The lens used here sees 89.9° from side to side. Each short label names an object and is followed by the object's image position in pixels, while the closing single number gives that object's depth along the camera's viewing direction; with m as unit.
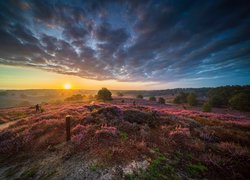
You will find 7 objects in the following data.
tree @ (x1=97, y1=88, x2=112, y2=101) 46.19
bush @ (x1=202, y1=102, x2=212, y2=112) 31.49
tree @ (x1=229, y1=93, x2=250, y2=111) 36.69
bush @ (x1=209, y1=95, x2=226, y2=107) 46.75
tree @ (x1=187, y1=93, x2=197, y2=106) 48.12
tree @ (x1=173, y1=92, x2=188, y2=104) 57.86
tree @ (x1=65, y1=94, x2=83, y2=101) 57.29
